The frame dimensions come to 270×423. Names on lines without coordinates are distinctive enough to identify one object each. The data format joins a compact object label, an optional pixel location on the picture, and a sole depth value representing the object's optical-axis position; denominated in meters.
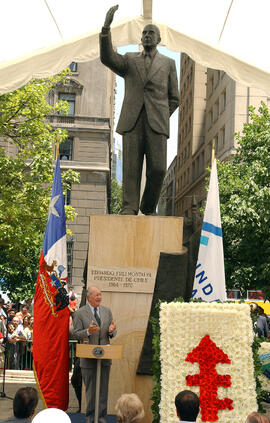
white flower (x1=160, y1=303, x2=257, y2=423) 5.72
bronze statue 7.96
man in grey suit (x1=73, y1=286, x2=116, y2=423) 6.59
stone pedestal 7.36
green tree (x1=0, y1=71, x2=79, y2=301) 19.67
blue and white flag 8.79
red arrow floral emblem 5.64
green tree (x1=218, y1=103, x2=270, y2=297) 24.23
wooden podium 6.12
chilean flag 7.73
